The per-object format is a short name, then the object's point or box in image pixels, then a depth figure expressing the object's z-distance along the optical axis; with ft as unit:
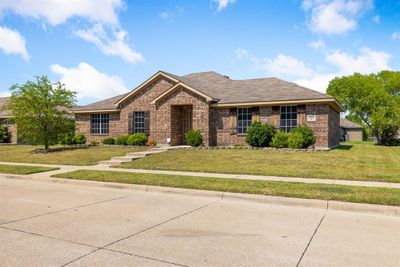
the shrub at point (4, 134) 107.64
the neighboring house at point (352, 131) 192.13
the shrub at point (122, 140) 75.87
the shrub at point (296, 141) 59.93
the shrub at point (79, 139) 84.23
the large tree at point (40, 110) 70.44
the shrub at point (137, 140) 73.77
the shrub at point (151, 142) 73.82
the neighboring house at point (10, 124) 108.68
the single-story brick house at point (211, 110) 63.67
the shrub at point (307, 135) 60.90
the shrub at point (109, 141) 79.00
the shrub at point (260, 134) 63.98
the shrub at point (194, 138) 68.64
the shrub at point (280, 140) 61.93
